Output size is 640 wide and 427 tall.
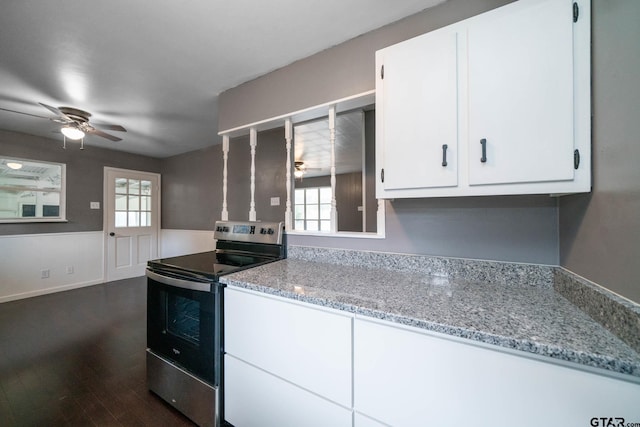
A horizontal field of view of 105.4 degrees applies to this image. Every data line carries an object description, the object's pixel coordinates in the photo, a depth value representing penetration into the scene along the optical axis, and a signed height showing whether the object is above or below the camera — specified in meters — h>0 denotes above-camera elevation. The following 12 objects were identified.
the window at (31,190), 3.41 +0.34
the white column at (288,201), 1.92 +0.10
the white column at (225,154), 2.32 +0.57
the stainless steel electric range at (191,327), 1.29 -0.67
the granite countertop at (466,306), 0.62 -0.34
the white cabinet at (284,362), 0.95 -0.66
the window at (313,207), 6.81 +0.18
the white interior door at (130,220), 4.37 -0.14
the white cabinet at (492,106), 0.86 +0.44
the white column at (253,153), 2.13 +0.53
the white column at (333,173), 1.67 +0.28
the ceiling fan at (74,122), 2.62 +1.00
